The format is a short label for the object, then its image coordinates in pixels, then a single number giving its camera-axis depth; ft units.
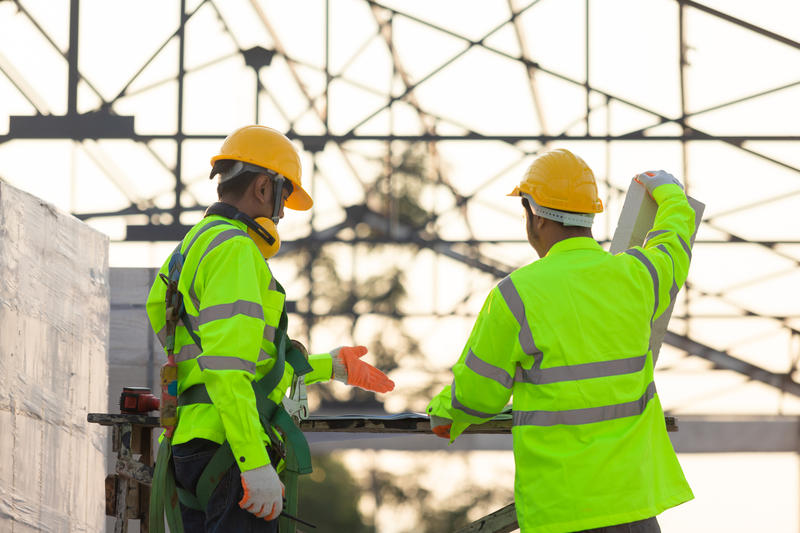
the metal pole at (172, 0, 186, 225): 86.37
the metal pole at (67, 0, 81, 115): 85.46
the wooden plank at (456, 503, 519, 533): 24.86
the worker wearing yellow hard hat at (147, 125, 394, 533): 16.74
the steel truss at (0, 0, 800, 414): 86.07
